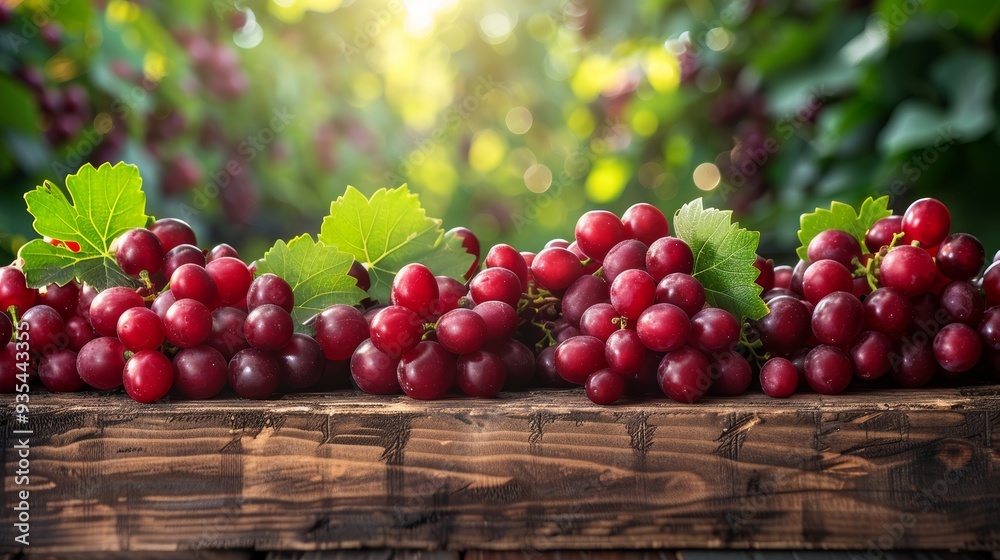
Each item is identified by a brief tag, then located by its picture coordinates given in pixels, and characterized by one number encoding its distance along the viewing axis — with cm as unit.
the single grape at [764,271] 94
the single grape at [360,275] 95
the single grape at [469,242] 99
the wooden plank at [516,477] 71
